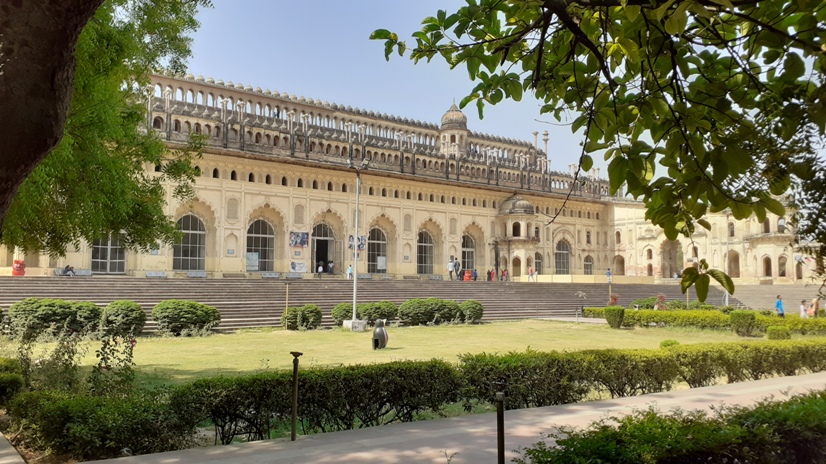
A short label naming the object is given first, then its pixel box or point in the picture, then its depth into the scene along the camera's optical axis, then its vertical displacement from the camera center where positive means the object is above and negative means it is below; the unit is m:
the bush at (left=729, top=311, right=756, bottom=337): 17.70 -1.57
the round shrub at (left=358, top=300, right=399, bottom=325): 19.94 -1.36
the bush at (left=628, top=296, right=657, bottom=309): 25.59 -1.46
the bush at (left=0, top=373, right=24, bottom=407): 6.50 -1.20
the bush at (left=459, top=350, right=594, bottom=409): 6.96 -1.25
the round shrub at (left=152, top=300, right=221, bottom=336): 16.36 -1.23
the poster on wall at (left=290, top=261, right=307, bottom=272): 32.25 +0.16
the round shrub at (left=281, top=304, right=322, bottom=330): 18.48 -1.43
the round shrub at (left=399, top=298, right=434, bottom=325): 20.62 -1.44
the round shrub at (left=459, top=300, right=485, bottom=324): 21.64 -1.47
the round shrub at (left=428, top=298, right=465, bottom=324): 21.08 -1.46
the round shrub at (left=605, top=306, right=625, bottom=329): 20.62 -1.59
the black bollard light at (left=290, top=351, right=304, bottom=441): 5.35 -1.04
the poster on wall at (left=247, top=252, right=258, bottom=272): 31.22 +0.36
